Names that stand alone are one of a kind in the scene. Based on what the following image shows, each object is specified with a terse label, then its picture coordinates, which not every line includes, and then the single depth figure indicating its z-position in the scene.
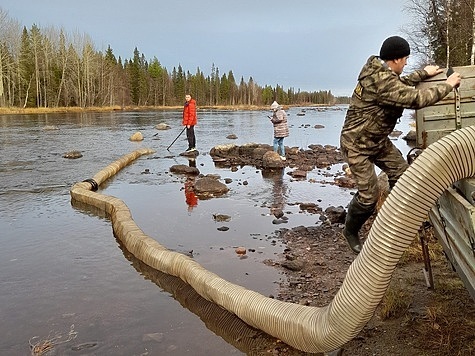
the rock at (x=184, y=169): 14.88
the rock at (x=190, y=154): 19.49
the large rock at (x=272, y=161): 15.62
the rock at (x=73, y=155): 18.53
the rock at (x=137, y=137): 25.64
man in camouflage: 4.18
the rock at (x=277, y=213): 9.18
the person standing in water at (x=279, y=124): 16.64
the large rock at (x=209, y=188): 11.55
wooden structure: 2.86
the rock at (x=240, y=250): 7.07
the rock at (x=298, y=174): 13.86
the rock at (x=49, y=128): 33.01
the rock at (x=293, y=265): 6.28
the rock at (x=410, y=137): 24.32
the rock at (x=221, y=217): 9.08
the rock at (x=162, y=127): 34.71
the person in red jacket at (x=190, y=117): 19.38
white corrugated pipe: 2.79
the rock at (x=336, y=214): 8.66
